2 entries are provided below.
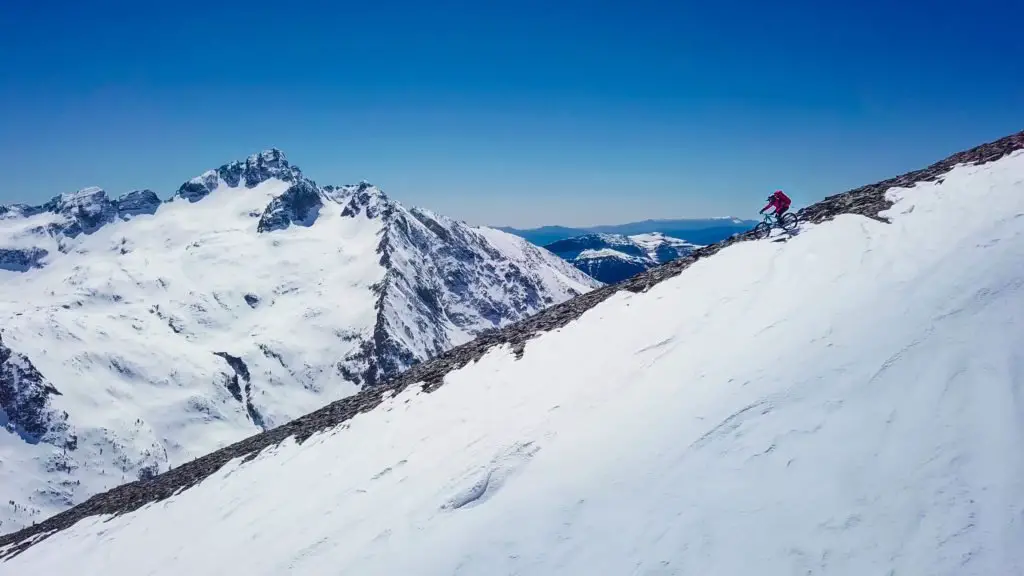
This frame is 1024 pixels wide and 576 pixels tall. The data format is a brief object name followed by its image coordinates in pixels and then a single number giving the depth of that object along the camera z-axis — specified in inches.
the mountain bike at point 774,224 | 860.0
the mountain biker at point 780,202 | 829.8
